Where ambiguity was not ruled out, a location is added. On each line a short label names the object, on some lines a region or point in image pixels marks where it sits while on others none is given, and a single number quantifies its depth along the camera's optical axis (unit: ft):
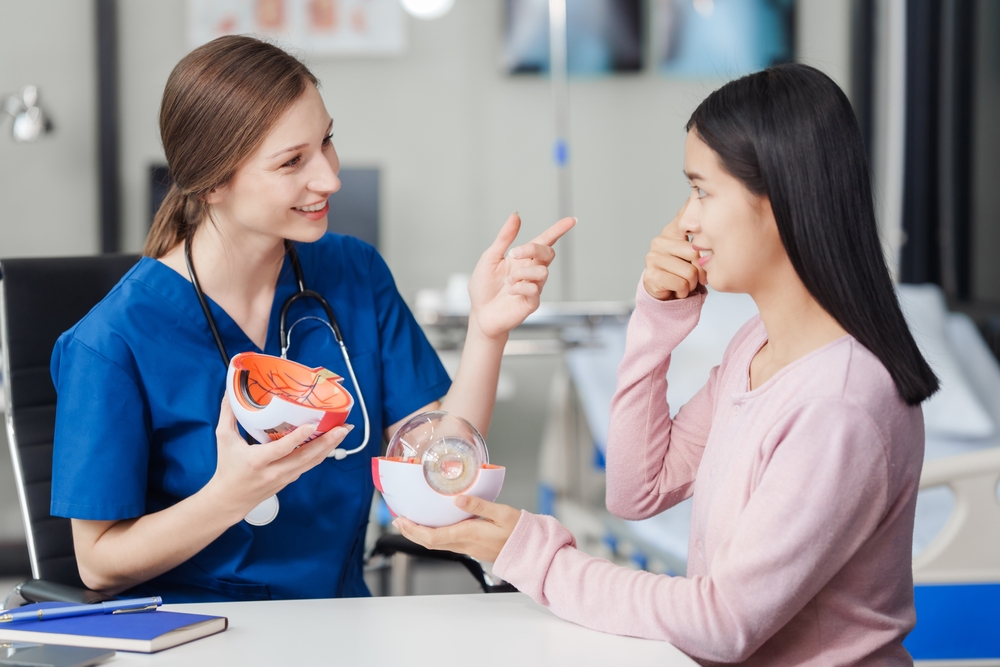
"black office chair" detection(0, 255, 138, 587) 9.30
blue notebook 7.74
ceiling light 18.64
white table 7.70
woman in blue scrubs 8.73
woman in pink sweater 7.79
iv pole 18.73
